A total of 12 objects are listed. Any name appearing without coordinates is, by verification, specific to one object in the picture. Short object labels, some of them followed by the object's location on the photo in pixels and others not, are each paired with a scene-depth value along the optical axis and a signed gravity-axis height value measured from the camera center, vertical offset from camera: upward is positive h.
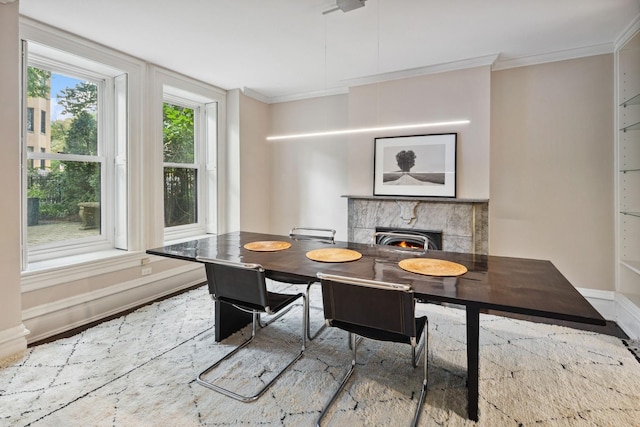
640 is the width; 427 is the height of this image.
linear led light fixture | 2.51 +0.67
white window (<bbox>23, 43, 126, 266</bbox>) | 2.84 +0.50
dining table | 1.47 -0.37
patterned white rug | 1.74 -1.05
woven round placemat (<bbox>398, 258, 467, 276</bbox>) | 1.90 -0.34
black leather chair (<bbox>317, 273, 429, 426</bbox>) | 1.61 -0.51
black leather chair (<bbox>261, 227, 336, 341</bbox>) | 2.11 -0.42
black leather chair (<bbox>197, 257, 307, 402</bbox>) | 1.98 -0.52
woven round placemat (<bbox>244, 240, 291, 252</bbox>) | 2.56 -0.29
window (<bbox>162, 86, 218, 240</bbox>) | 4.04 +0.61
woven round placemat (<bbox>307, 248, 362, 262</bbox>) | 2.23 -0.31
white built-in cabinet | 2.82 +0.37
